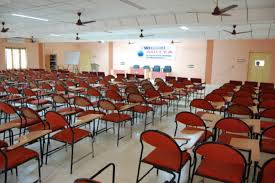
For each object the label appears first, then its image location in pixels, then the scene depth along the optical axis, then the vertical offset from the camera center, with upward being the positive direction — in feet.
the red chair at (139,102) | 16.90 -2.70
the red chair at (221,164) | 7.27 -3.57
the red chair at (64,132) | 10.88 -3.42
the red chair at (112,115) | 14.28 -3.19
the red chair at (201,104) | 15.23 -2.43
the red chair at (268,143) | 9.98 -3.58
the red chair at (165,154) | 8.30 -3.49
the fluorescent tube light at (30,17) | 29.49 +6.54
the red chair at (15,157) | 8.07 -3.57
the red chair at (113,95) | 18.97 -2.41
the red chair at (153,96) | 19.19 -2.41
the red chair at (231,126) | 10.32 -2.63
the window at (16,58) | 55.57 +1.73
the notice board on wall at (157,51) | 56.45 +4.37
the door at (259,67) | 46.37 +0.72
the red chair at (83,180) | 5.13 -2.61
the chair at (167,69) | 56.01 -0.17
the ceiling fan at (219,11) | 17.81 +4.65
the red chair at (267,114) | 13.64 -2.69
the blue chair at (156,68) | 57.67 +0.01
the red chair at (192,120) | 11.35 -2.65
